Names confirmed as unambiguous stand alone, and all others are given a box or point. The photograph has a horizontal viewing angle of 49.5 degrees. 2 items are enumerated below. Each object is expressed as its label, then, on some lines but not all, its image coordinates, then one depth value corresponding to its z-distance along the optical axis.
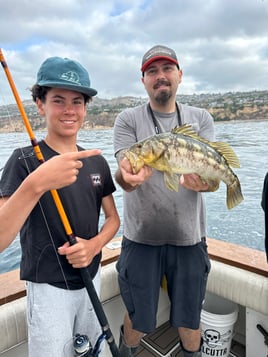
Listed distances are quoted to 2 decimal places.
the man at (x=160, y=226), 2.38
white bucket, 2.78
